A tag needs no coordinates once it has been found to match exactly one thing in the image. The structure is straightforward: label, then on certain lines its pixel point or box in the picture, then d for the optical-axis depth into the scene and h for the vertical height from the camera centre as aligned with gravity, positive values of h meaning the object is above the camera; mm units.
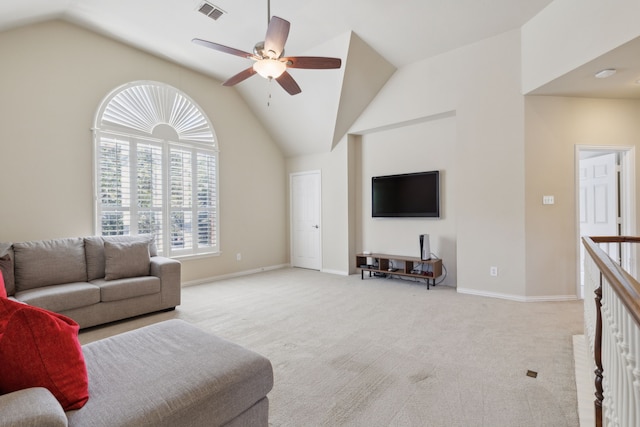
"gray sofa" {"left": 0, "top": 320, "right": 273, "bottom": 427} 1031 -716
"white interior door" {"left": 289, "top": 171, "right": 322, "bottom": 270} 6332 -159
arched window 4246 +686
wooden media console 4766 -916
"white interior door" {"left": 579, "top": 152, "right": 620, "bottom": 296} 4281 +146
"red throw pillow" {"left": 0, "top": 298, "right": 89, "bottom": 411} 1081 -497
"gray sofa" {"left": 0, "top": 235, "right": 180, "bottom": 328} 3045 -675
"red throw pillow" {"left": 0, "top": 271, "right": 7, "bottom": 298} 2031 -484
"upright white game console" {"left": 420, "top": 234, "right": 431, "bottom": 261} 4809 -572
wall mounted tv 4988 +263
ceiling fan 2494 +1367
